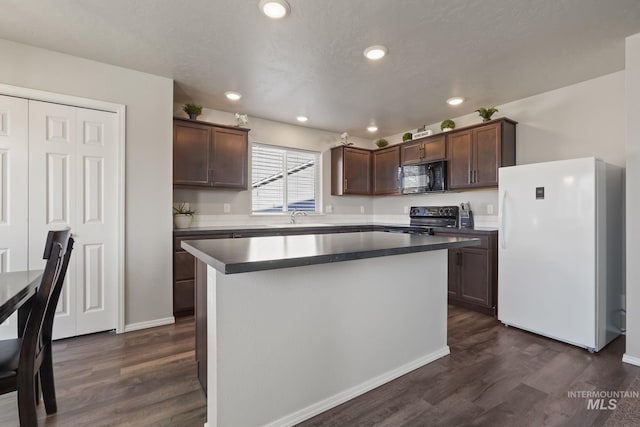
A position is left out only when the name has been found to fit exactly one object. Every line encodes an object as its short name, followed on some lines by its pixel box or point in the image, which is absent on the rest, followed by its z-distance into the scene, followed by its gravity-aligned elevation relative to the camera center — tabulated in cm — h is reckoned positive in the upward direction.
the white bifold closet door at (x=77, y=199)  250 +13
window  439 +55
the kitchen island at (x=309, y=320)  139 -62
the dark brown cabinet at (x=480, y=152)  343 +76
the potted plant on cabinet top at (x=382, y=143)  504 +123
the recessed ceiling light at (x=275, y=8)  186 +134
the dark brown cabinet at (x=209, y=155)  339 +72
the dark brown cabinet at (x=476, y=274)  325 -71
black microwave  403 +53
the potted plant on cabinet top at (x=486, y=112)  353 +124
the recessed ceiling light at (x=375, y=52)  239 +136
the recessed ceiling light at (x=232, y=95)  337 +139
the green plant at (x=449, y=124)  394 +122
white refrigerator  238 -32
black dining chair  126 -67
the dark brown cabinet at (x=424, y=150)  405 +93
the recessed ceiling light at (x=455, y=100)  350 +139
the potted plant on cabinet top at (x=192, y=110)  345 +122
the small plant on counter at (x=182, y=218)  342 -6
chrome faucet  458 -1
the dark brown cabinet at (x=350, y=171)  488 +73
